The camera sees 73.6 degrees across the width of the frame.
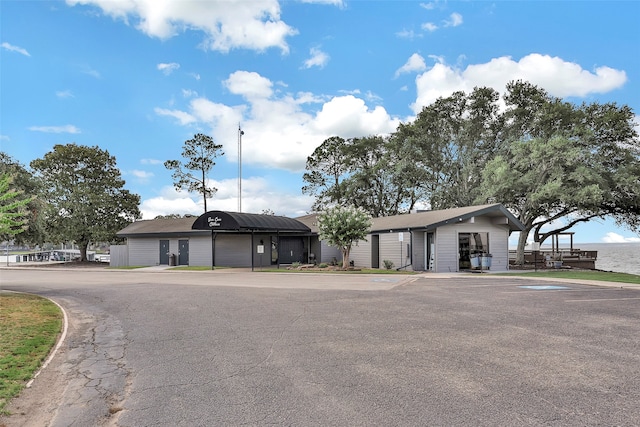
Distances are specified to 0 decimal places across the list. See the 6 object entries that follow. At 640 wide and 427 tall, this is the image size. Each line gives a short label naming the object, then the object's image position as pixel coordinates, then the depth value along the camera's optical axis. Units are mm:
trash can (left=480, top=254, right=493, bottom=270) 23570
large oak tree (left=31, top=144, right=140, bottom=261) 36125
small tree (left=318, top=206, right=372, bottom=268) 23219
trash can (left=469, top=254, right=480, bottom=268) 23812
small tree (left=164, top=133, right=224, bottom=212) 43938
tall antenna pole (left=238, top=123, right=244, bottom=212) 39906
